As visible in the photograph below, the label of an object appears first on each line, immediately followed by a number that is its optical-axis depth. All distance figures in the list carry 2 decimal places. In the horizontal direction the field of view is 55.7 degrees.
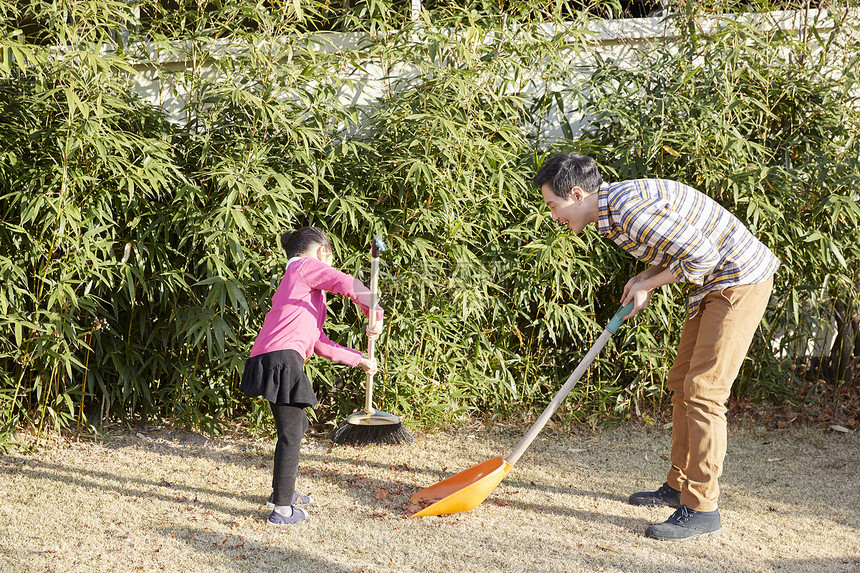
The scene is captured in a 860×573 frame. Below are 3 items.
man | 2.67
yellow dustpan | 2.92
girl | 2.76
